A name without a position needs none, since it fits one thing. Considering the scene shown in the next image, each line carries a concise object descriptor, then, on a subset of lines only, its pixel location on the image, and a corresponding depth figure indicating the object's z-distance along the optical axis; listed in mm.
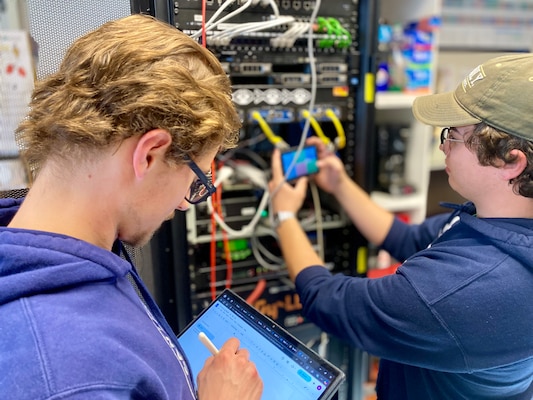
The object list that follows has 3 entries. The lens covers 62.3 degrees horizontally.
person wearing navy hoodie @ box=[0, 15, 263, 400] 465
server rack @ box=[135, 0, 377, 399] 1057
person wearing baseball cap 747
